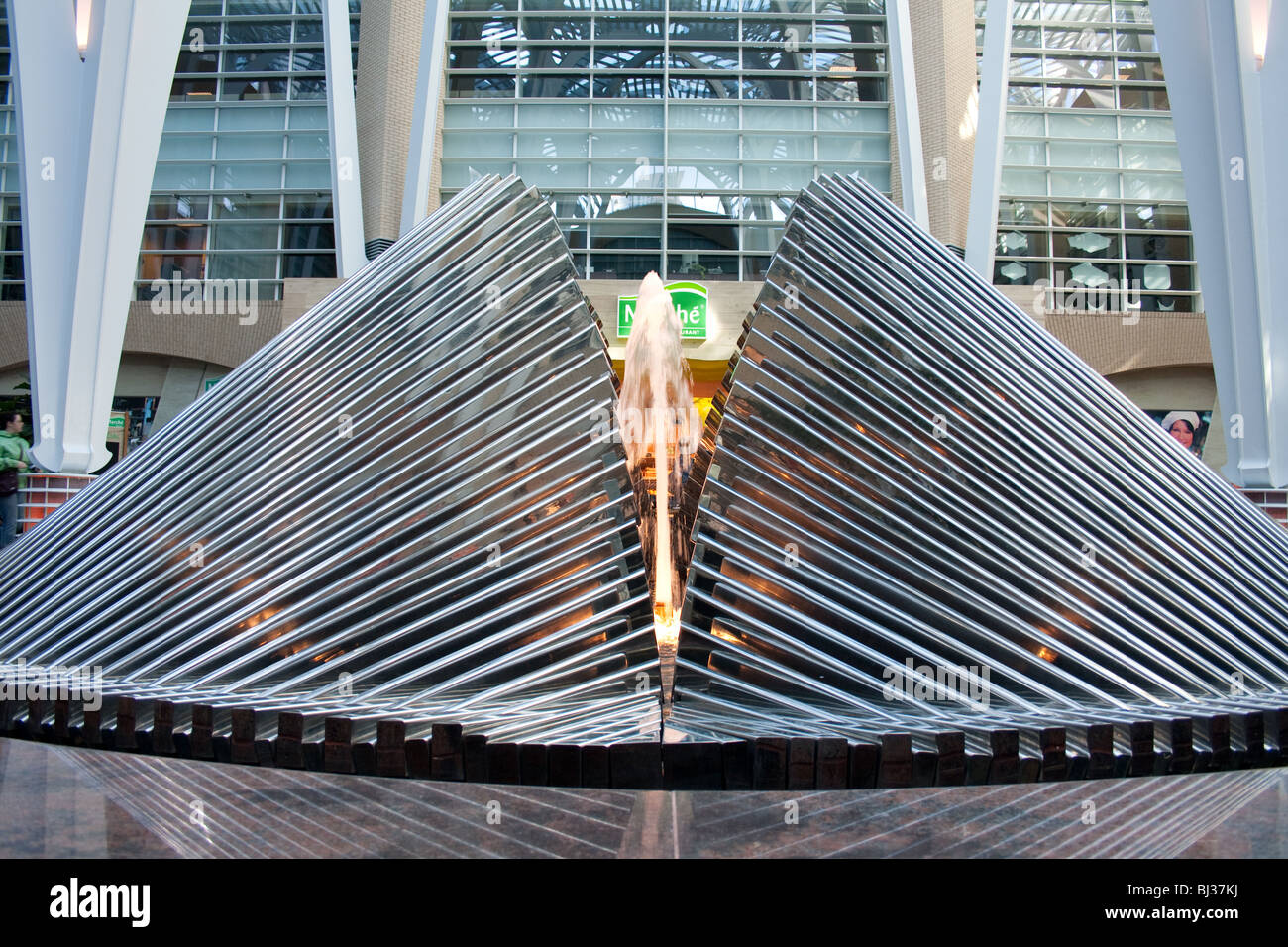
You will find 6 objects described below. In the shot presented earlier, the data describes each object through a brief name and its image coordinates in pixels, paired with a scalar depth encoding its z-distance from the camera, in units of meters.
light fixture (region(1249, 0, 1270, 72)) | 11.55
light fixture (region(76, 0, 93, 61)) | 12.31
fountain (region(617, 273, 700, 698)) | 8.02
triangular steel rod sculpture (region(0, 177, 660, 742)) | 3.53
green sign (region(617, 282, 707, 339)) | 21.07
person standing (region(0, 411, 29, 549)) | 10.10
